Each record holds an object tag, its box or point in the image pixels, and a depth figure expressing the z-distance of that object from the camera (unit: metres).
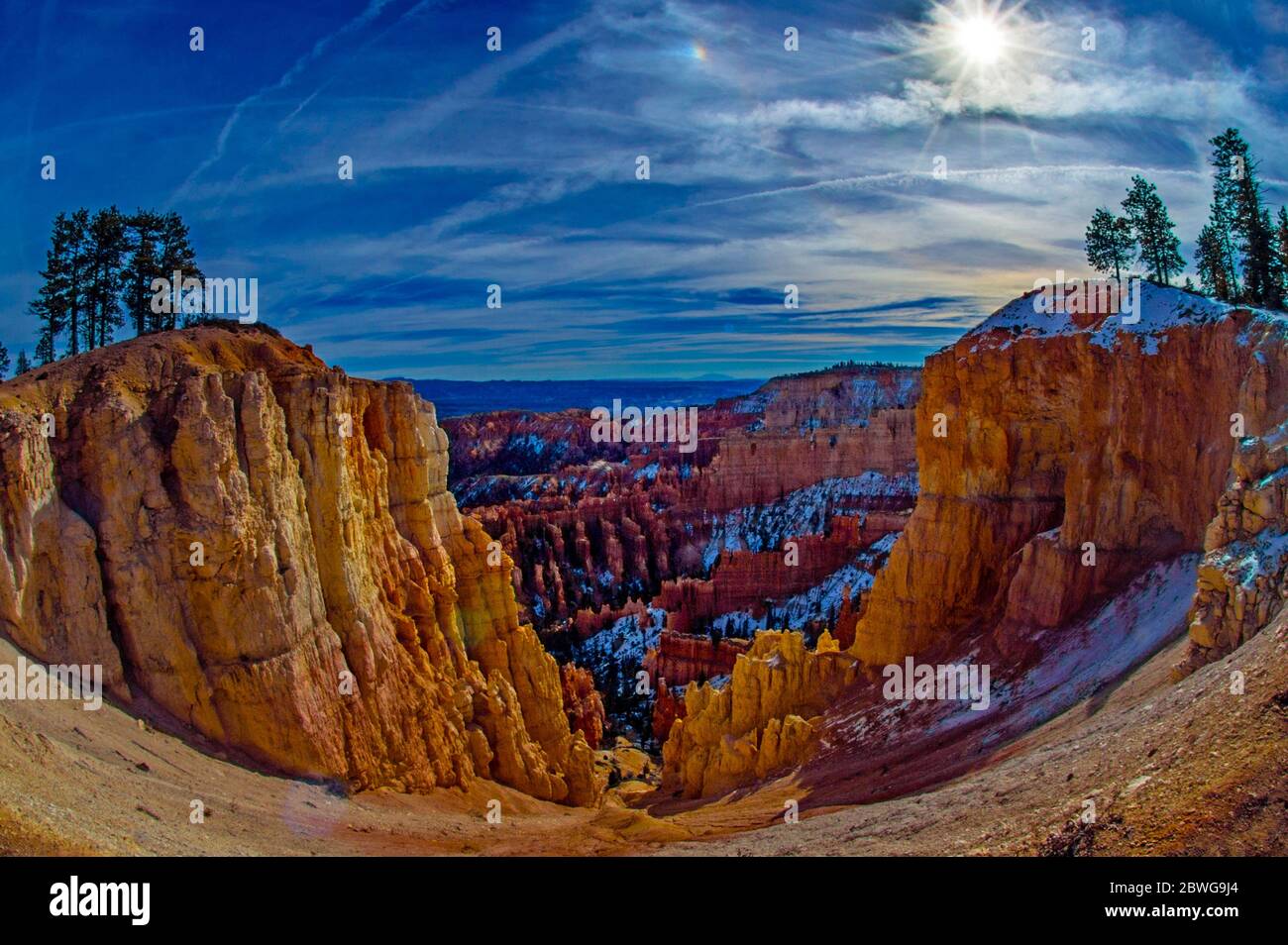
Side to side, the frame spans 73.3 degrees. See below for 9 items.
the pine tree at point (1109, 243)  42.91
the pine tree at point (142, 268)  32.53
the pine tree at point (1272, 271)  37.00
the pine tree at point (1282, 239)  37.81
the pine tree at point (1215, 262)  44.06
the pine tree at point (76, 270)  31.50
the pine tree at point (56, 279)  31.64
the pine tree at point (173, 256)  33.00
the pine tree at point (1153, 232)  41.84
